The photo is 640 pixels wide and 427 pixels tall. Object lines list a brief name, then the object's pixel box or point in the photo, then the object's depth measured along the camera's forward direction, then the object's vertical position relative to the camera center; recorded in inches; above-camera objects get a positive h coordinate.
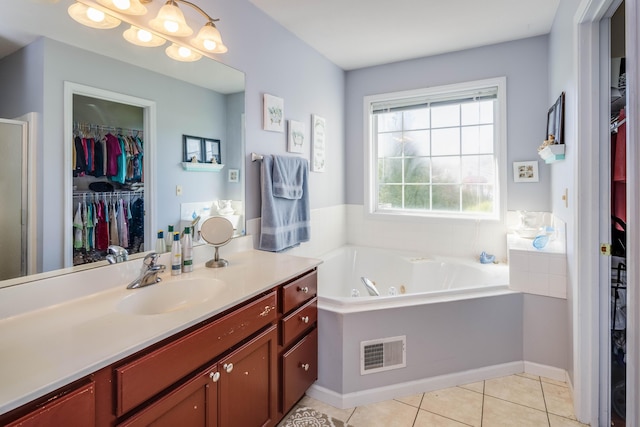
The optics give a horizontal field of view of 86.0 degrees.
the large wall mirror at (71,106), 47.8 +17.9
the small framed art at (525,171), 108.9 +13.4
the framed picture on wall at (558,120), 81.9 +23.2
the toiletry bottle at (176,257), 64.4 -8.3
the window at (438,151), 118.2 +23.2
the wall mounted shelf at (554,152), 79.9 +14.6
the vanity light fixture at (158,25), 55.1 +34.2
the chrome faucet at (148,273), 57.1 -10.2
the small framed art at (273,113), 92.3 +27.7
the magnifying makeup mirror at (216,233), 71.6 -4.3
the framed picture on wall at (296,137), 103.1 +23.5
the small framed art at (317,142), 115.3 +24.4
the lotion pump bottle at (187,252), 66.4 -7.7
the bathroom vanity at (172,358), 32.3 -16.9
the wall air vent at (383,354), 77.3 -32.4
